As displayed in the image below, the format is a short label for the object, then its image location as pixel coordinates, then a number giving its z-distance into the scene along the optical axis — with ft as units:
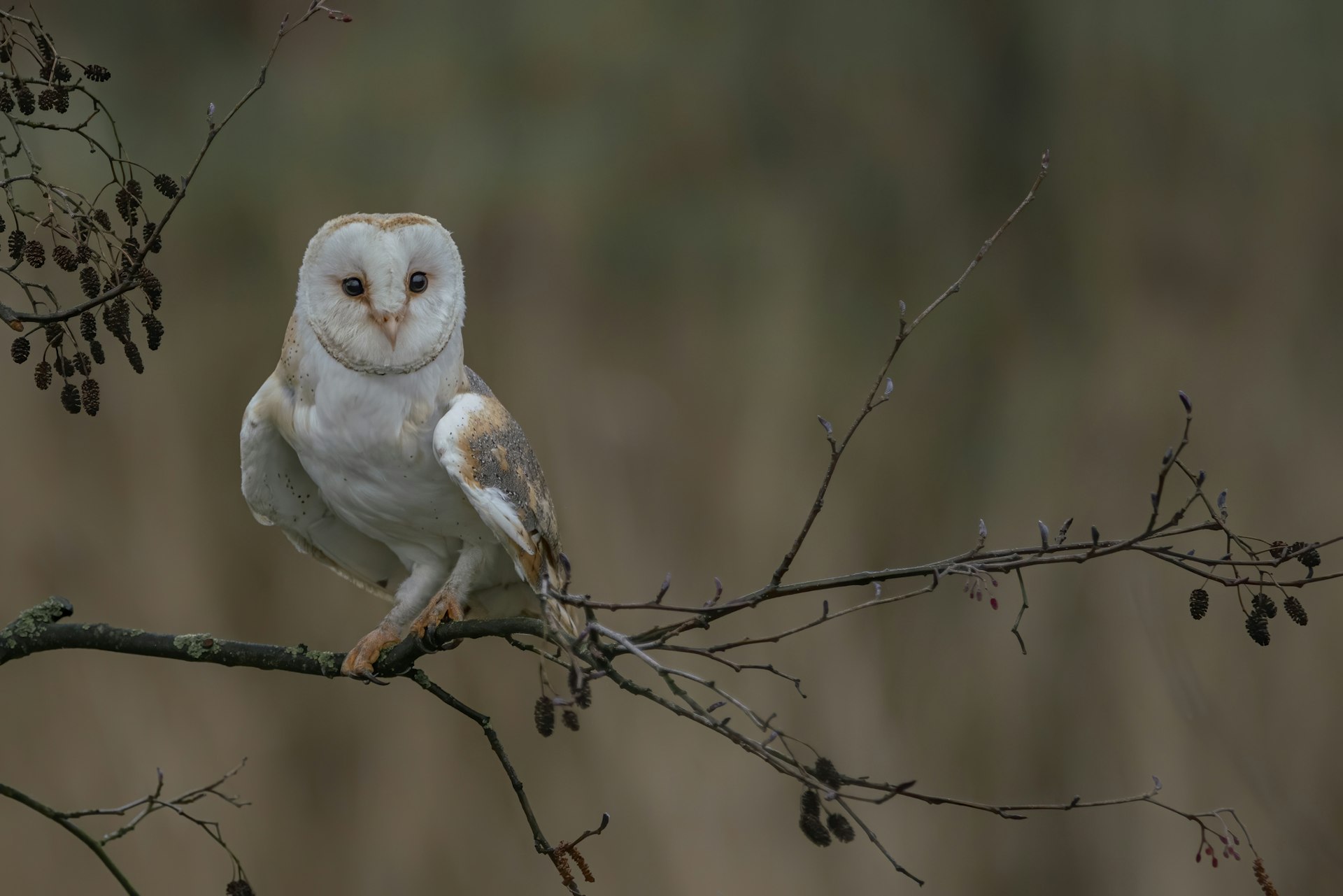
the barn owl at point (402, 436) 43.47
